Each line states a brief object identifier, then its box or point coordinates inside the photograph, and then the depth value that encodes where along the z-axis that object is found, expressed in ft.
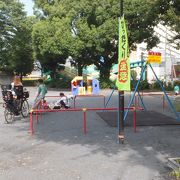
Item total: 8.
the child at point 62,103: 31.39
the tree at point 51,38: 65.41
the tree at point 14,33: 94.19
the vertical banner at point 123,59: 16.35
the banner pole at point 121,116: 17.08
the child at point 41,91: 29.00
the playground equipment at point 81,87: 55.98
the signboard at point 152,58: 26.75
